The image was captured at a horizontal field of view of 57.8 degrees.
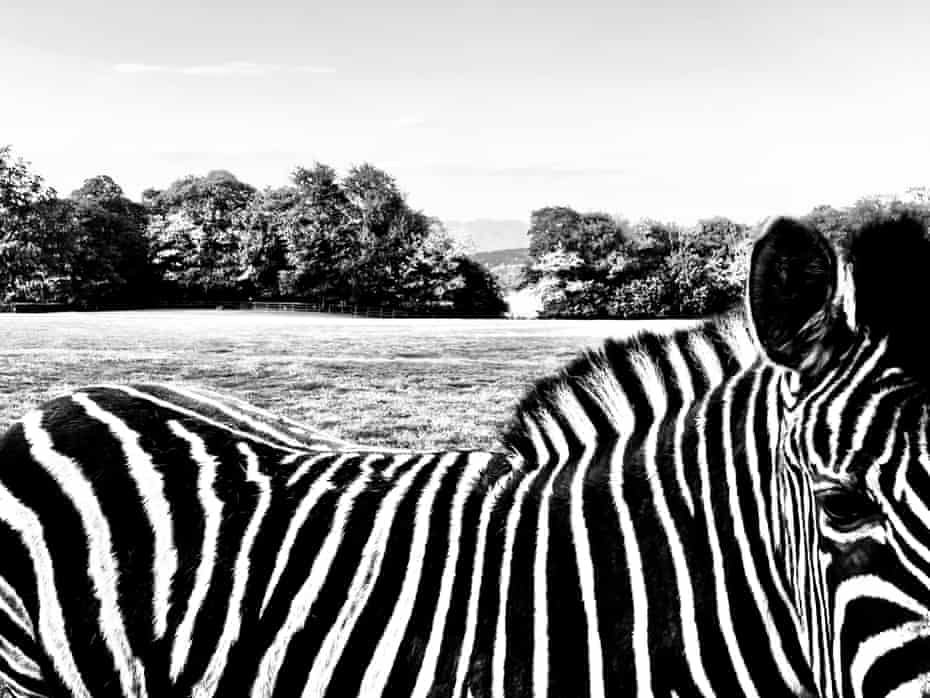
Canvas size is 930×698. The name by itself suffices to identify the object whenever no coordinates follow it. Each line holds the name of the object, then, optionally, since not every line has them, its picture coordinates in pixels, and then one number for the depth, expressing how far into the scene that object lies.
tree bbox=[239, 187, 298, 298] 81.19
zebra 1.73
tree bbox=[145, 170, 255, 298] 81.12
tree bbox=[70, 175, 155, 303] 75.50
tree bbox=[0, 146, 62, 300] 68.00
